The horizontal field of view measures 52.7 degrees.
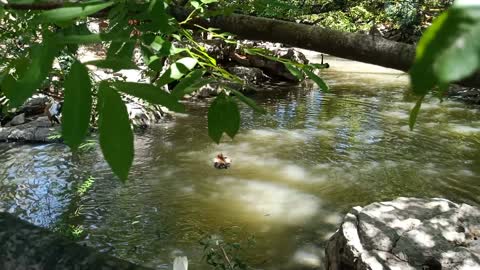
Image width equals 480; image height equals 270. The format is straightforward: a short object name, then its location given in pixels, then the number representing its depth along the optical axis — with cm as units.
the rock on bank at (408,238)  310
